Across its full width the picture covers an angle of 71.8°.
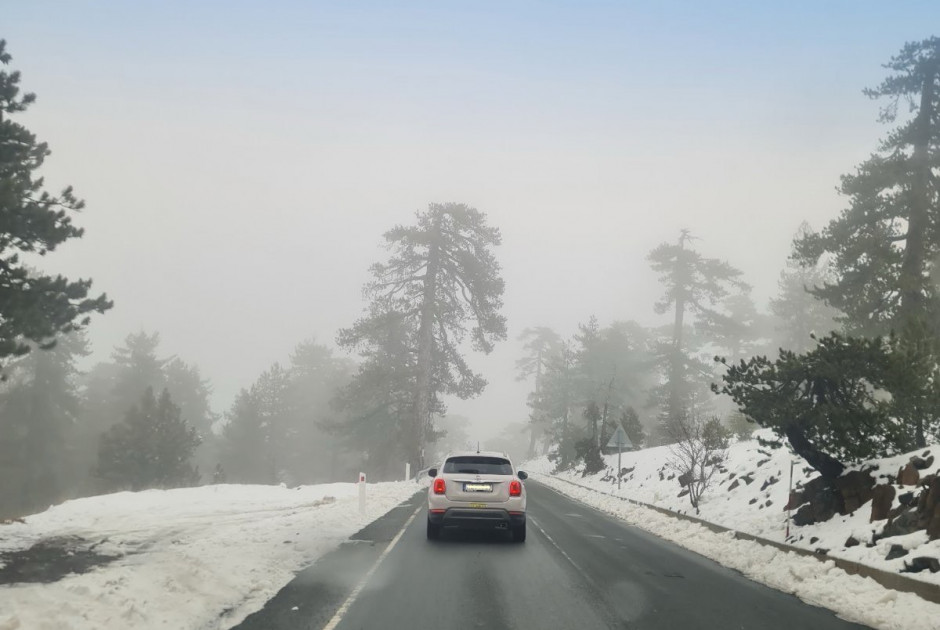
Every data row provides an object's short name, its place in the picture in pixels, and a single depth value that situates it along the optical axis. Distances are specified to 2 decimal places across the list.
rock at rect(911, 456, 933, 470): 10.65
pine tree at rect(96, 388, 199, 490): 42.91
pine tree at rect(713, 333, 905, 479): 11.54
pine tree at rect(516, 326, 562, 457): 88.06
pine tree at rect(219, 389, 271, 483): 69.88
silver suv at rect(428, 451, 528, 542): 12.89
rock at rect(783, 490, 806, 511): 13.29
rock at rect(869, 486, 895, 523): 10.52
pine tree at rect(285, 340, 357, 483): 77.31
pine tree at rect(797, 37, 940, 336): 22.56
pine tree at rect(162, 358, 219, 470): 75.25
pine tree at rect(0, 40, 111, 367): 15.98
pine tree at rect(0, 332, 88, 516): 48.50
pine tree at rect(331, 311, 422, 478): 39.62
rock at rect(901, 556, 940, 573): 8.27
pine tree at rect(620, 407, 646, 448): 39.78
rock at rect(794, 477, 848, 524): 12.05
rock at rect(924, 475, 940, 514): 9.26
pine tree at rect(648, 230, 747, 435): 54.88
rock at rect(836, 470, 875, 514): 11.48
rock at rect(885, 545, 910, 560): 9.04
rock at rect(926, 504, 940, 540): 8.90
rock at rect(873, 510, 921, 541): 9.54
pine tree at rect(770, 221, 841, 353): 57.38
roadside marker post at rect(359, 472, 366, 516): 18.29
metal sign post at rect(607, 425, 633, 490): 27.12
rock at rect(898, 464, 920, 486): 10.48
